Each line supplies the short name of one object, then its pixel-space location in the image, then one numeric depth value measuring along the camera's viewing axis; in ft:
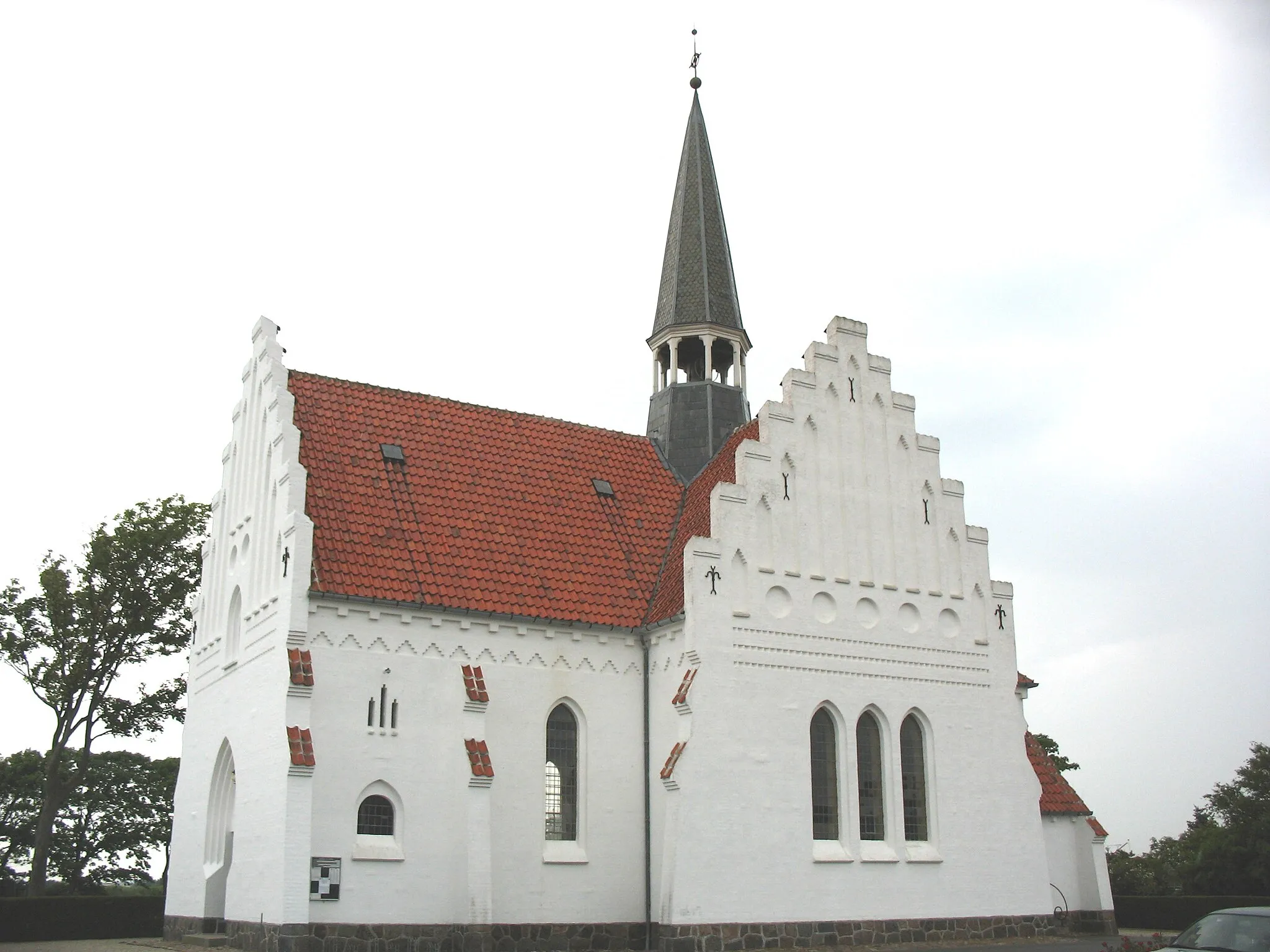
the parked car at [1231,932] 45.91
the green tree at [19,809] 133.28
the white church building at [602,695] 72.23
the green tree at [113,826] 132.36
